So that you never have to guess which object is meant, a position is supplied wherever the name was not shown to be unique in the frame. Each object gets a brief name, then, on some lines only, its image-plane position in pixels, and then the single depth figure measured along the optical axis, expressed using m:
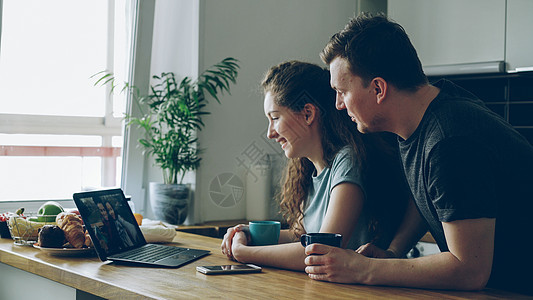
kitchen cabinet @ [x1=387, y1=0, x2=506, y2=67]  3.26
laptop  1.72
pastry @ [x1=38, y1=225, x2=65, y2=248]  1.83
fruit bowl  2.04
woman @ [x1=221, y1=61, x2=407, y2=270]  1.67
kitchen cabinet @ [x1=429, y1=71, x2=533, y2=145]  3.22
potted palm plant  3.03
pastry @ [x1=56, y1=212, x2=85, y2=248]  1.82
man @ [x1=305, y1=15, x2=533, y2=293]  1.26
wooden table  1.31
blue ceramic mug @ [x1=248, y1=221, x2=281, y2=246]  1.78
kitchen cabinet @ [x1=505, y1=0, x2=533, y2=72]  3.12
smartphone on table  1.55
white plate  1.80
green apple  2.05
